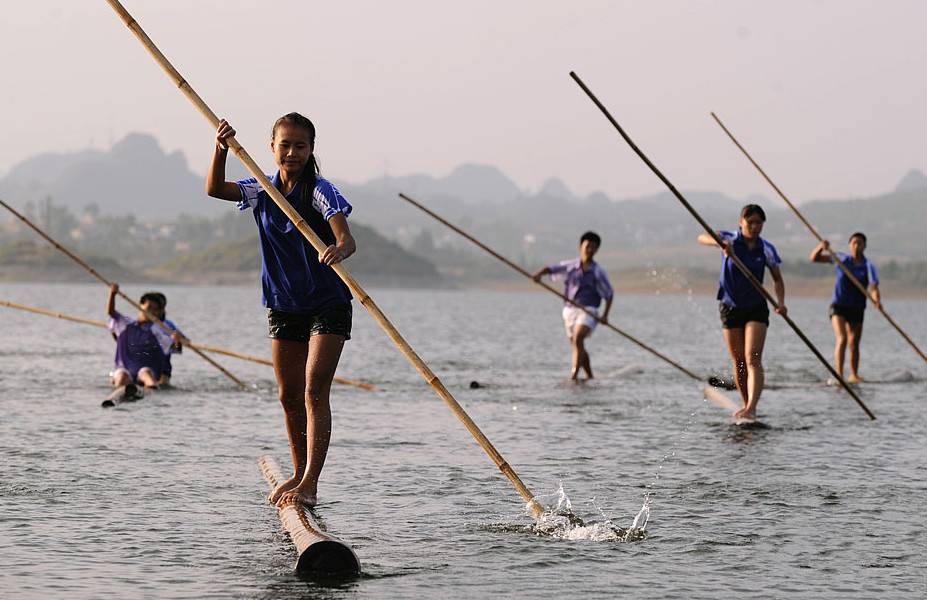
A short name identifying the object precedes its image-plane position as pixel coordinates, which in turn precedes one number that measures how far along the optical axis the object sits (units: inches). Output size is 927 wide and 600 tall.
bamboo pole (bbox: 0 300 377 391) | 694.0
